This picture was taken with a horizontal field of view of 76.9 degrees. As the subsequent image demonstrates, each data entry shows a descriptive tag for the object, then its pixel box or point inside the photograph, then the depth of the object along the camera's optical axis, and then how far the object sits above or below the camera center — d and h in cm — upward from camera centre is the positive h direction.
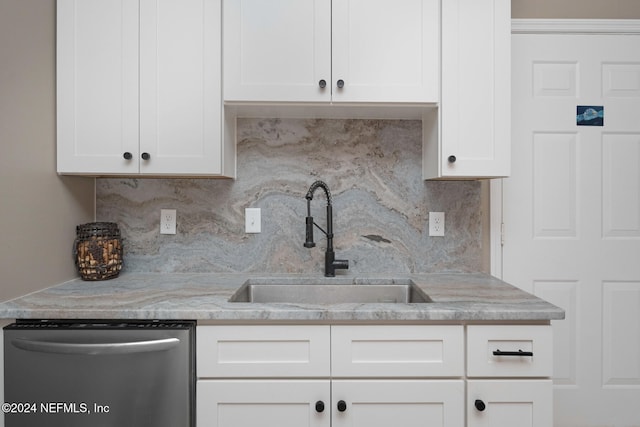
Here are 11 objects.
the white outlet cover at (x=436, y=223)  196 -4
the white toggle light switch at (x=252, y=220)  196 -3
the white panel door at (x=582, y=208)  201 +3
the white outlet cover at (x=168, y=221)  195 -4
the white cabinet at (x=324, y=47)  161 +67
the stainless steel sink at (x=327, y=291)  185 -36
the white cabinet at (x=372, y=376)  131 -53
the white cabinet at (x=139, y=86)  161 +51
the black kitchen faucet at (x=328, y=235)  179 -10
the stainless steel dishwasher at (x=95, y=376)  126 -52
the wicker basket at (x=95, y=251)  173 -17
